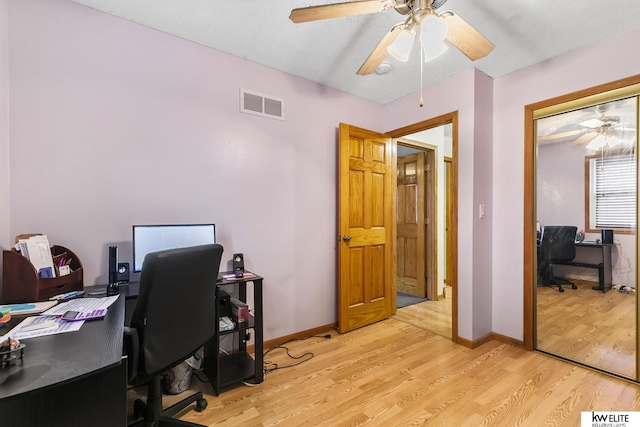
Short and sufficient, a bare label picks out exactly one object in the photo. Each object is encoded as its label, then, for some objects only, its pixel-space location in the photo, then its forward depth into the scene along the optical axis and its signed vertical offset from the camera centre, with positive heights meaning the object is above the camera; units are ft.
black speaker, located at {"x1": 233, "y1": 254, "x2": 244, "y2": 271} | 7.45 -1.25
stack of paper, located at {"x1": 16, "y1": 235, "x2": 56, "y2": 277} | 5.00 -0.68
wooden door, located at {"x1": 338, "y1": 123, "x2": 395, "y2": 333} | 9.68 -0.49
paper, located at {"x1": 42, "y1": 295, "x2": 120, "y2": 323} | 4.42 -1.51
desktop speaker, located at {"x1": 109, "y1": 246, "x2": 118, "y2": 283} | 5.88 -1.04
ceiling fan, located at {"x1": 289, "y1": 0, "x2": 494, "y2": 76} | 4.68 +3.32
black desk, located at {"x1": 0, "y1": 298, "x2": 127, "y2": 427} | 2.95 -2.06
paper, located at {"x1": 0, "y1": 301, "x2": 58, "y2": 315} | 4.37 -1.47
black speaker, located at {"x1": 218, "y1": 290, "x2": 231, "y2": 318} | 6.97 -2.21
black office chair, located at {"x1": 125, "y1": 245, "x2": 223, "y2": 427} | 4.25 -1.64
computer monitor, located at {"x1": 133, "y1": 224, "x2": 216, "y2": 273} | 6.28 -0.52
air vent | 8.22 +3.25
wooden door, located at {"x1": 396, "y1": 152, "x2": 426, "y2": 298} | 13.82 -0.54
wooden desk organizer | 4.87 -1.11
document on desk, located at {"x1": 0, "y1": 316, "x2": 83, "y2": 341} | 3.55 -1.48
